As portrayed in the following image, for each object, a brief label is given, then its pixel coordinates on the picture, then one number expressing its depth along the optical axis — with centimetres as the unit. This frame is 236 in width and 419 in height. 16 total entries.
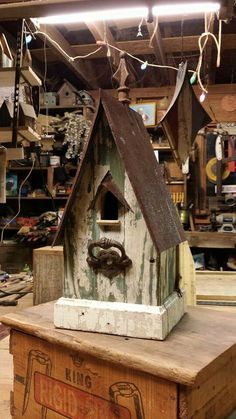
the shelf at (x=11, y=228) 414
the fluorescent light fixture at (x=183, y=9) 191
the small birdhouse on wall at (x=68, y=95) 415
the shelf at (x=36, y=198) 403
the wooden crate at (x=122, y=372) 64
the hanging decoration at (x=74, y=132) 390
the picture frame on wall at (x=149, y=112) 412
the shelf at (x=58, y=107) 412
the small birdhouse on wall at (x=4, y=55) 190
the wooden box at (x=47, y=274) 191
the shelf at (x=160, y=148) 402
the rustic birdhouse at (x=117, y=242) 79
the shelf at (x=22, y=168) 405
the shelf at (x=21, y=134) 197
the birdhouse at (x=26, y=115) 196
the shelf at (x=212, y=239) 369
